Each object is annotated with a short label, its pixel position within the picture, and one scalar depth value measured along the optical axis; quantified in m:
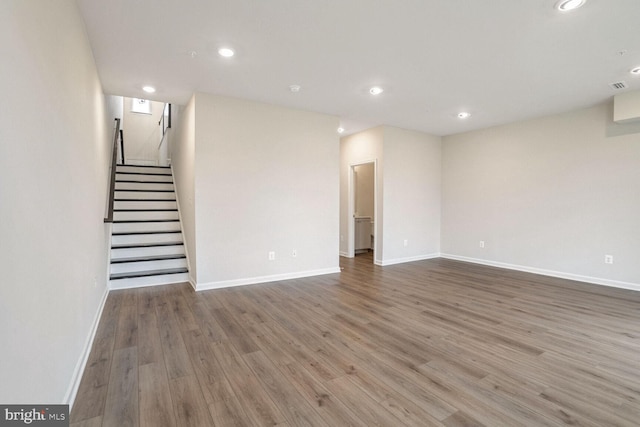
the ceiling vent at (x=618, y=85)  3.69
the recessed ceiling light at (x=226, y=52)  2.92
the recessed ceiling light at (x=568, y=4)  2.18
